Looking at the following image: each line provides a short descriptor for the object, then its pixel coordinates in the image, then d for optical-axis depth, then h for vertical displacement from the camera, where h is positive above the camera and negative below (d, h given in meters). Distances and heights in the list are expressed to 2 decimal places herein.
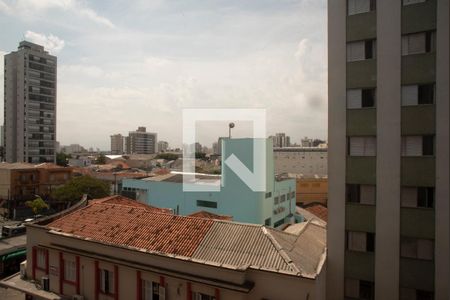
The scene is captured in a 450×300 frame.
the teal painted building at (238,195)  36.00 -5.43
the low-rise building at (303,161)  77.06 -2.78
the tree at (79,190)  48.56 -6.21
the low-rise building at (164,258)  12.66 -4.79
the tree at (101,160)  119.26 -4.12
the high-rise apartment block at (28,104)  75.94 +10.57
